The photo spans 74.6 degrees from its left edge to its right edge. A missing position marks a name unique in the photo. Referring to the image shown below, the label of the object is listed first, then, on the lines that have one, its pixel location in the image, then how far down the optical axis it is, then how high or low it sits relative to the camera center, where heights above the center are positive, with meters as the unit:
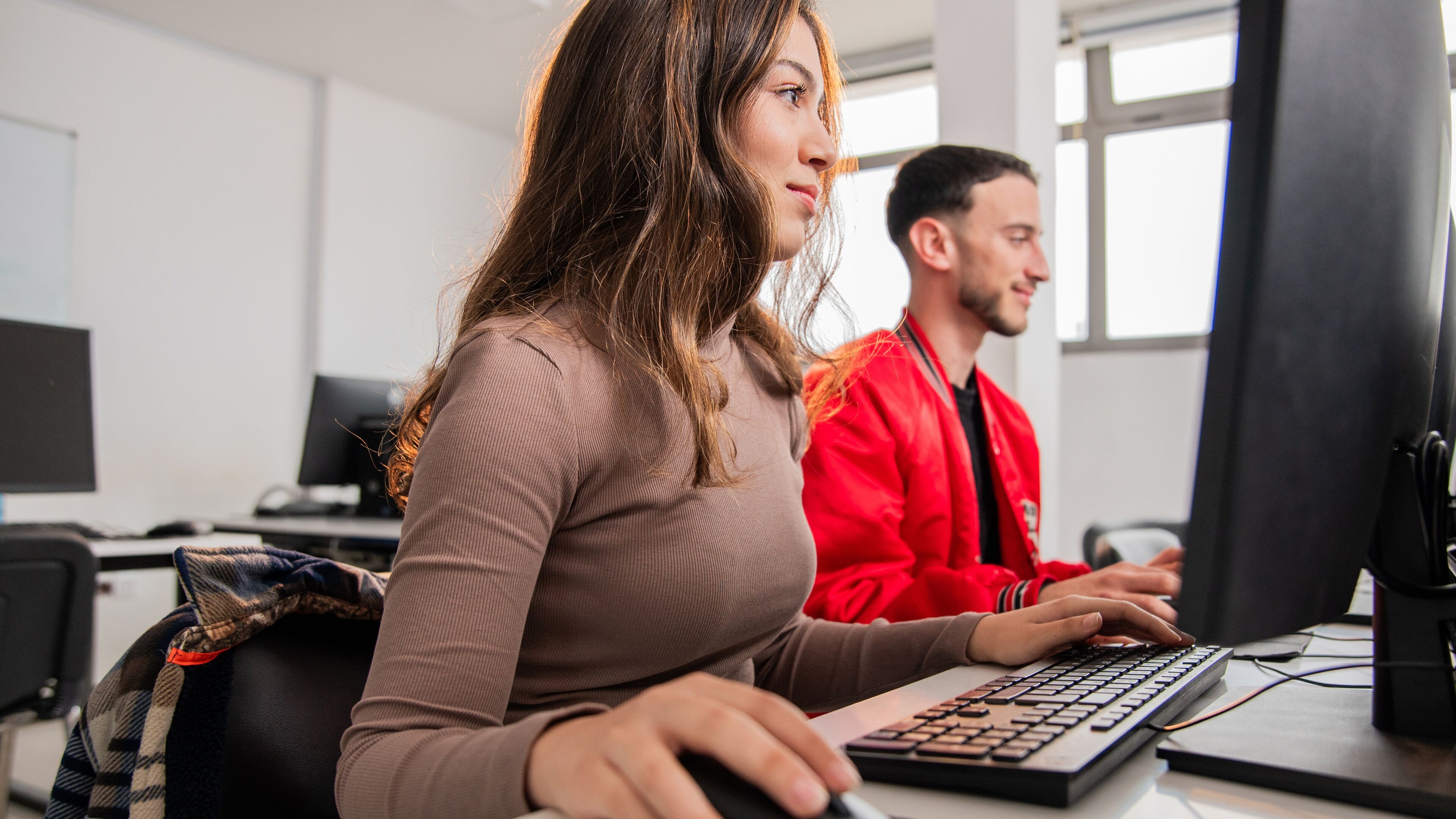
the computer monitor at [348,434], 3.31 -0.06
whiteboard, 3.95 +0.81
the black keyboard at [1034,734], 0.46 -0.17
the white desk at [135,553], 2.50 -0.37
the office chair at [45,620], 1.73 -0.39
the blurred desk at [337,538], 2.95 -0.38
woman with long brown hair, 0.50 -0.04
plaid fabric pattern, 0.67 -0.17
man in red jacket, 1.32 -0.03
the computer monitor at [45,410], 2.47 +0.01
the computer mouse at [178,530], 2.85 -0.35
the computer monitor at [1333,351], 0.40 +0.04
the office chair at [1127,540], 1.93 -0.24
